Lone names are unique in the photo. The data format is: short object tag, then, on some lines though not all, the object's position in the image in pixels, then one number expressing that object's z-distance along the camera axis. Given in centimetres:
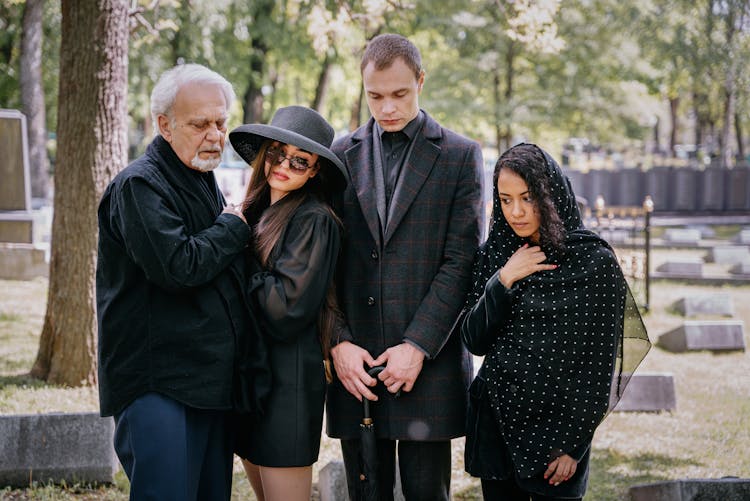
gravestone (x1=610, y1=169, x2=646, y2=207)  2528
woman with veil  304
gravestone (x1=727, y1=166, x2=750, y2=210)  2505
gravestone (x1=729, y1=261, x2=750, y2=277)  1474
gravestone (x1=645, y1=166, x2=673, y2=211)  2523
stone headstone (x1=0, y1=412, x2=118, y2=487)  466
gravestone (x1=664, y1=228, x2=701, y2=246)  1974
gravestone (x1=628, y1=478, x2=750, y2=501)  379
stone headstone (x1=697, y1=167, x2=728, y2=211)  2509
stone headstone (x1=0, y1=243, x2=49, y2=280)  1206
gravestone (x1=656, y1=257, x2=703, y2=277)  1451
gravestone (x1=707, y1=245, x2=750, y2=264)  1628
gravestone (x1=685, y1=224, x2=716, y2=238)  2220
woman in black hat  300
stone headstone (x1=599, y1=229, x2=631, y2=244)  1606
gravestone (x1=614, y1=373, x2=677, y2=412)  708
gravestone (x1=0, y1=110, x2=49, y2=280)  704
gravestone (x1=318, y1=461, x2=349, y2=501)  424
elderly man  278
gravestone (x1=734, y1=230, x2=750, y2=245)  1903
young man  325
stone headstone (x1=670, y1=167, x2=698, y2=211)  2519
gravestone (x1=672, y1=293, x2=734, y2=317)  1132
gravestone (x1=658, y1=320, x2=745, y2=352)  944
